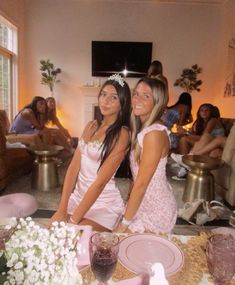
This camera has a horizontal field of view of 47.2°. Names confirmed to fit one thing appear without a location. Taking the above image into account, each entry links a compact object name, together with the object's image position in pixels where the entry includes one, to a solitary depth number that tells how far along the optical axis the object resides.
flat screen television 6.10
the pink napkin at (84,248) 0.79
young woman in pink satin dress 1.48
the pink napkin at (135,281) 0.71
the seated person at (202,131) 3.84
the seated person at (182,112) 4.59
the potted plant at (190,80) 5.98
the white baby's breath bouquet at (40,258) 0.49
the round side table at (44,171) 3.25
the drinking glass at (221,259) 0.68
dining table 0.75
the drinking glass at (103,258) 0.66
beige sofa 2.86
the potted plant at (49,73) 5.96
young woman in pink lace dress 1.34
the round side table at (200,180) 2.88
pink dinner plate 0.79
